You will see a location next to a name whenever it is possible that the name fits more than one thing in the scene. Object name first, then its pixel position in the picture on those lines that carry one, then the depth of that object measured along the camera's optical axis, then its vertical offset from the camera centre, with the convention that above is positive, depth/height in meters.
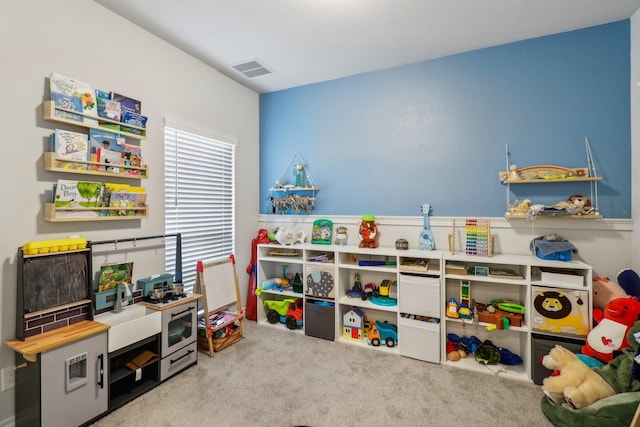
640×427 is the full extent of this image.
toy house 2.92 -1.13
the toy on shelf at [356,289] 3.02 -0.80
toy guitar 2.85 -0.23
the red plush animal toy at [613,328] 1.83 -0.74
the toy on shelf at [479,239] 2.56 -0.24
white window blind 2.76 +0.17
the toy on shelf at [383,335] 2.79 -1.17
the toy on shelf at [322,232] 3.32 -0.22
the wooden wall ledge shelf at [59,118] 1.84 +0.62
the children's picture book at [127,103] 2.21 +0.85
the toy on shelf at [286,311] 3.18 -1.09
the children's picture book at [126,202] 2.18 +0.08
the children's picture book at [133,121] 2.25 +0.71
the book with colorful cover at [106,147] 2.07 +0.47
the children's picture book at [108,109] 2.10 +0.75
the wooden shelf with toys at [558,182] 2.34 +0.22
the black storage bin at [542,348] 2.16 -1.01
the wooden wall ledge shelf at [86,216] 1.85 -0.02
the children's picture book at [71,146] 1.88 +0.44
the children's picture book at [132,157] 2.28 +0.44
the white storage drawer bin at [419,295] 2.54 -0.73
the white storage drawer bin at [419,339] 2.51 -1.11
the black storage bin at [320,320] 2.94 -1.09
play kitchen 1.64 -0.78
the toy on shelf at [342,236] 3.26 -0.26
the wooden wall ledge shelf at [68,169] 1.86 +0.30
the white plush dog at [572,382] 1.67 -1.01
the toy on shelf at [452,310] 2.52 -0.84
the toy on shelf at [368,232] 3.01 -0.20
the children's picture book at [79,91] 1.87 +0.80
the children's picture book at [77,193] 1.89 +0.13
